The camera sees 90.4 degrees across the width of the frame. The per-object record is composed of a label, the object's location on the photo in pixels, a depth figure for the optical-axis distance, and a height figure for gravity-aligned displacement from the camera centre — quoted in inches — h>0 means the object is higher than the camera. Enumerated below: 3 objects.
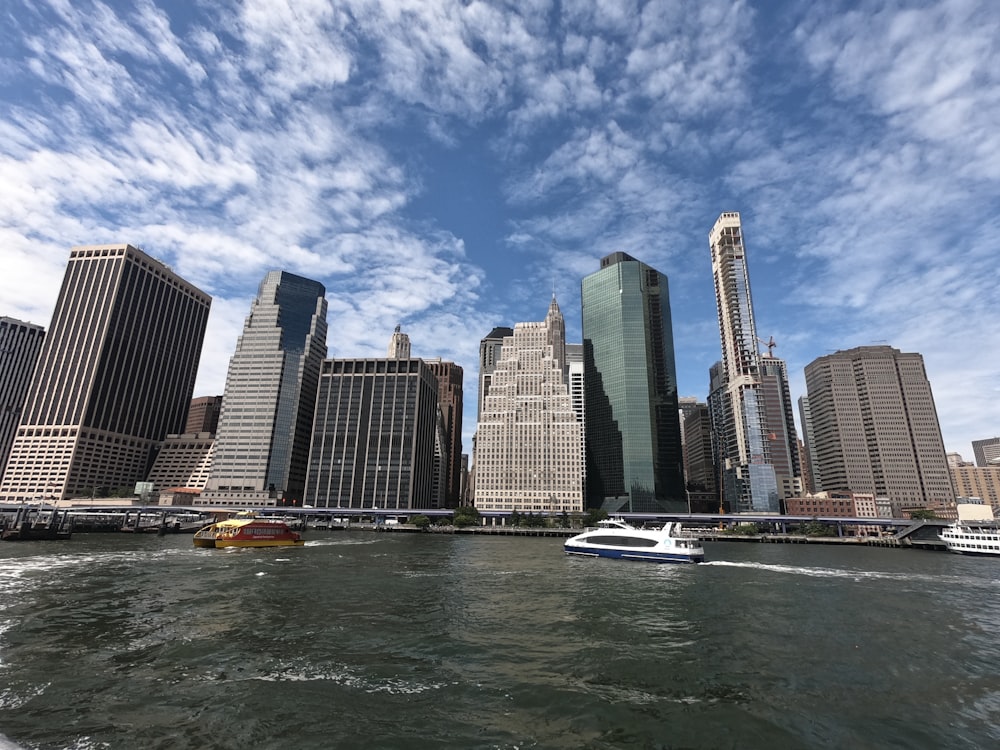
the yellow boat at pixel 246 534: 3550.7 -249.5
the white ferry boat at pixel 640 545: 3191.4 -265.6
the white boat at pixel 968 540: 4972.9 -312.0
